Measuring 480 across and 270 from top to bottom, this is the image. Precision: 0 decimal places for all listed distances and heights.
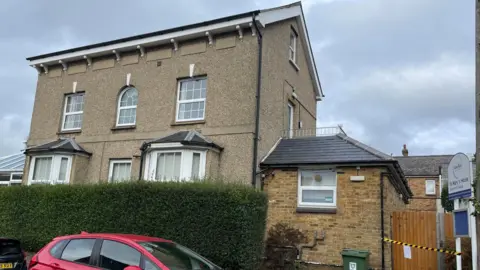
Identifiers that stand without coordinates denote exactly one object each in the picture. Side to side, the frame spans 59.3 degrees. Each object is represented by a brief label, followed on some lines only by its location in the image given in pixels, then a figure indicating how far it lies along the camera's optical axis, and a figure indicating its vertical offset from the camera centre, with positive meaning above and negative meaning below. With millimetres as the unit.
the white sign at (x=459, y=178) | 6465 +870
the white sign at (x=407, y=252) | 10740 -559
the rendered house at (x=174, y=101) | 13891 +4281
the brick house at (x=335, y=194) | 11820 +916
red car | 6027 -611
